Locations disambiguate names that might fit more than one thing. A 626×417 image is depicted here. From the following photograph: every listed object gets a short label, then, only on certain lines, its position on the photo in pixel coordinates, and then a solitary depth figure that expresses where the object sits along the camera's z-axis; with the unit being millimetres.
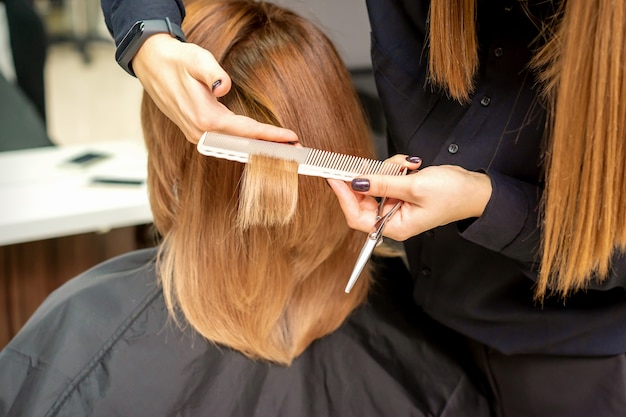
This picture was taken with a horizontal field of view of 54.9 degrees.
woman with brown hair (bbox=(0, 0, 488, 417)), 1134
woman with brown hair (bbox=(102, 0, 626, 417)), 812
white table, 1709
